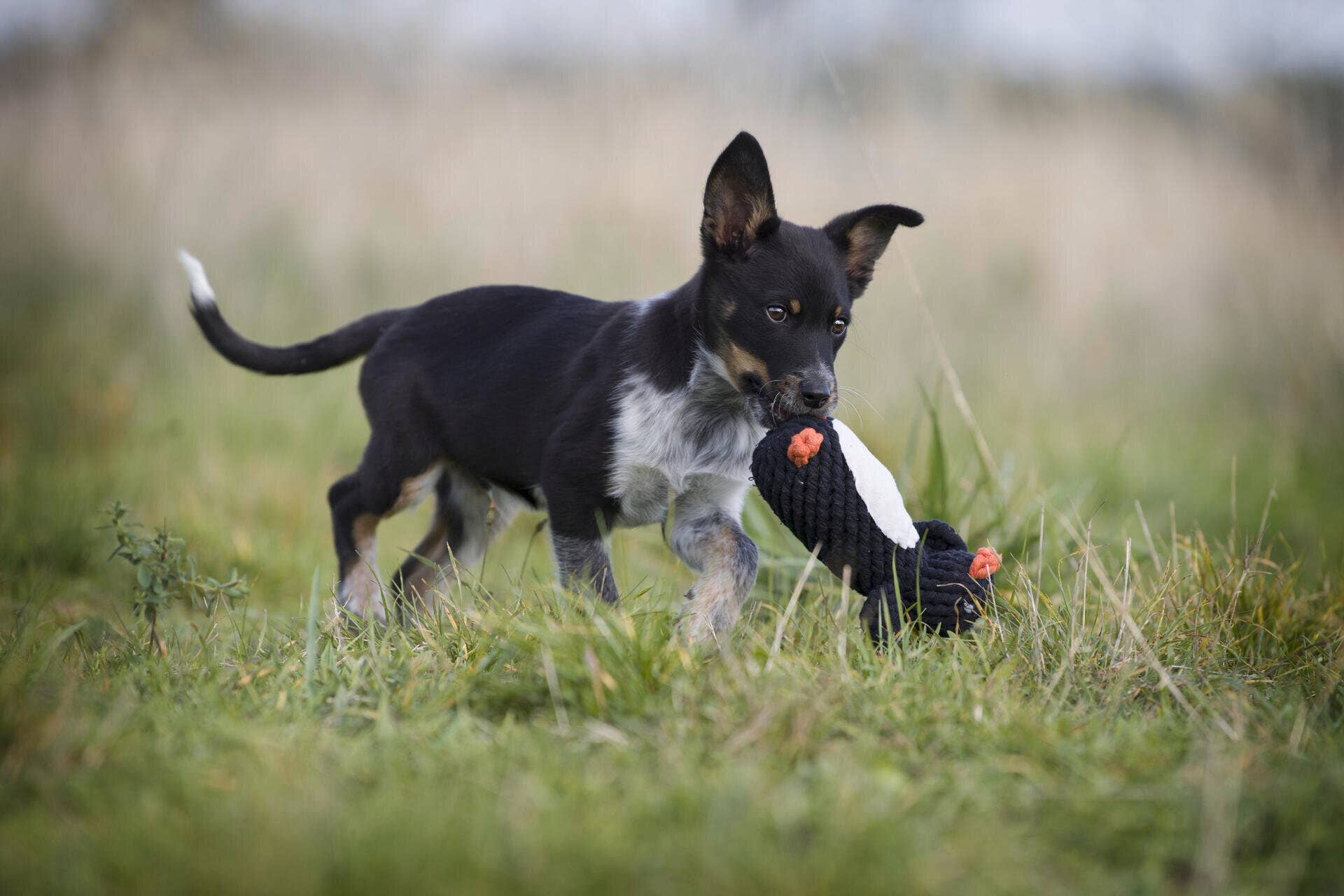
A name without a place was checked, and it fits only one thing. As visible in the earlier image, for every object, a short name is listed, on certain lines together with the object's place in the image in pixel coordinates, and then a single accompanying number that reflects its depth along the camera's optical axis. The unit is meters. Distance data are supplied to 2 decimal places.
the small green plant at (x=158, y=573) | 6.11
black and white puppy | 6.46
